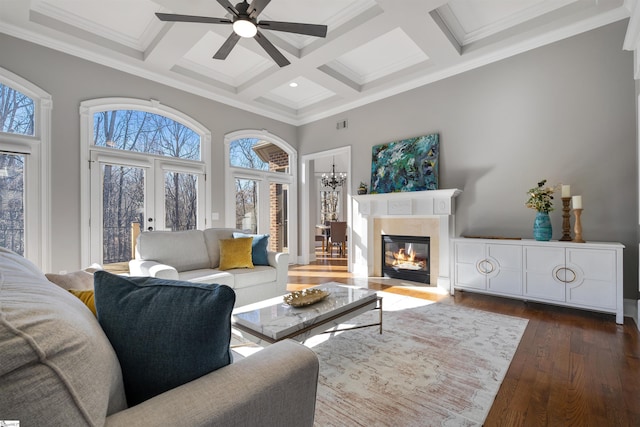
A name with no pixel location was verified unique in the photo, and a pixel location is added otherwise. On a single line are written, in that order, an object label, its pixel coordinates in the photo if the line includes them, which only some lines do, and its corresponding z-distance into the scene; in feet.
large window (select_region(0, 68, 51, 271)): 11.25
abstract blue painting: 15.07
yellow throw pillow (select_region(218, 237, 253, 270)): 11.91
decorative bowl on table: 7.34
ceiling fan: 8.14
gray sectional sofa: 1.73
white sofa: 10.63
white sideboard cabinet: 9.95
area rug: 5.55
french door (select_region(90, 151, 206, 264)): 13.42
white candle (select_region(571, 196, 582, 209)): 10.60
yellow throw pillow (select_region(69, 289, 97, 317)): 3.32
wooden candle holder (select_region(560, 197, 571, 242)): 11.14
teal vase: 11.34
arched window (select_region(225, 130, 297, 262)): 18.45
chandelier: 29.15
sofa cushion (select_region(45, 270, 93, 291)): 4.51
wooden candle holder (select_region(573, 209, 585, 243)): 10.68
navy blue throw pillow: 2.69
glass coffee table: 6.08
